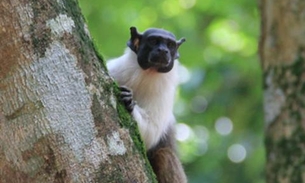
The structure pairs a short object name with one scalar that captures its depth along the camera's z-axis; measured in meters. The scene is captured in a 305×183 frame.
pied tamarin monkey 10.53
